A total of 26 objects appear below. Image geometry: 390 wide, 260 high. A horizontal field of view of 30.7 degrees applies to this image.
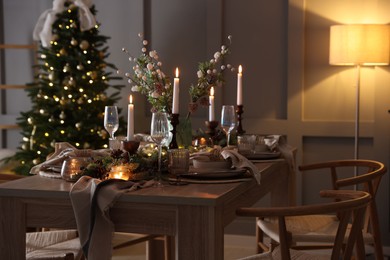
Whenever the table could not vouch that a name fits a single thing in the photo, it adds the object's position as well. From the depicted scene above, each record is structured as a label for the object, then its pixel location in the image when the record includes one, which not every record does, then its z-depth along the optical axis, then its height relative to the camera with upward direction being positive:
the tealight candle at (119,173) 2.58 -0.32
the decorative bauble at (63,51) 5.09 +0.25
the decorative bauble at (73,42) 5.08 +0.31
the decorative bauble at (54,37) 5.08 +0.35
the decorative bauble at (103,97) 5.20 -0.08
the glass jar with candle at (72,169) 2.59 -0.31
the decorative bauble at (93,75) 5.11 +0.08
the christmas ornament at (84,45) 5.06 +0.29
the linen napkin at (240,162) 2.73 -0.29
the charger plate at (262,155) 3.38 -0.33
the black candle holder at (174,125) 2.98 -0.16
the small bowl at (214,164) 2.79 -0.31
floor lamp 4.60 +0.29
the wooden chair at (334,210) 2.44 -0.44
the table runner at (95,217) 2.33 -0.43
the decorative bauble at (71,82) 5.04 +0.03
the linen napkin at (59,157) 2.81 -0.29
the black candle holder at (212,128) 3.50 -0.20
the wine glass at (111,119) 2.95 -0.14
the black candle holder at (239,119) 3.72 -0.17
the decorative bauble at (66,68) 5.07 +0.13
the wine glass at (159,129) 2.63 -0.16
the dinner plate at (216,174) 2.67 -0.33
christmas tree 5.05 -0.05
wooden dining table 2.27 -0.42
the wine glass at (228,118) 3.26 -0.14
